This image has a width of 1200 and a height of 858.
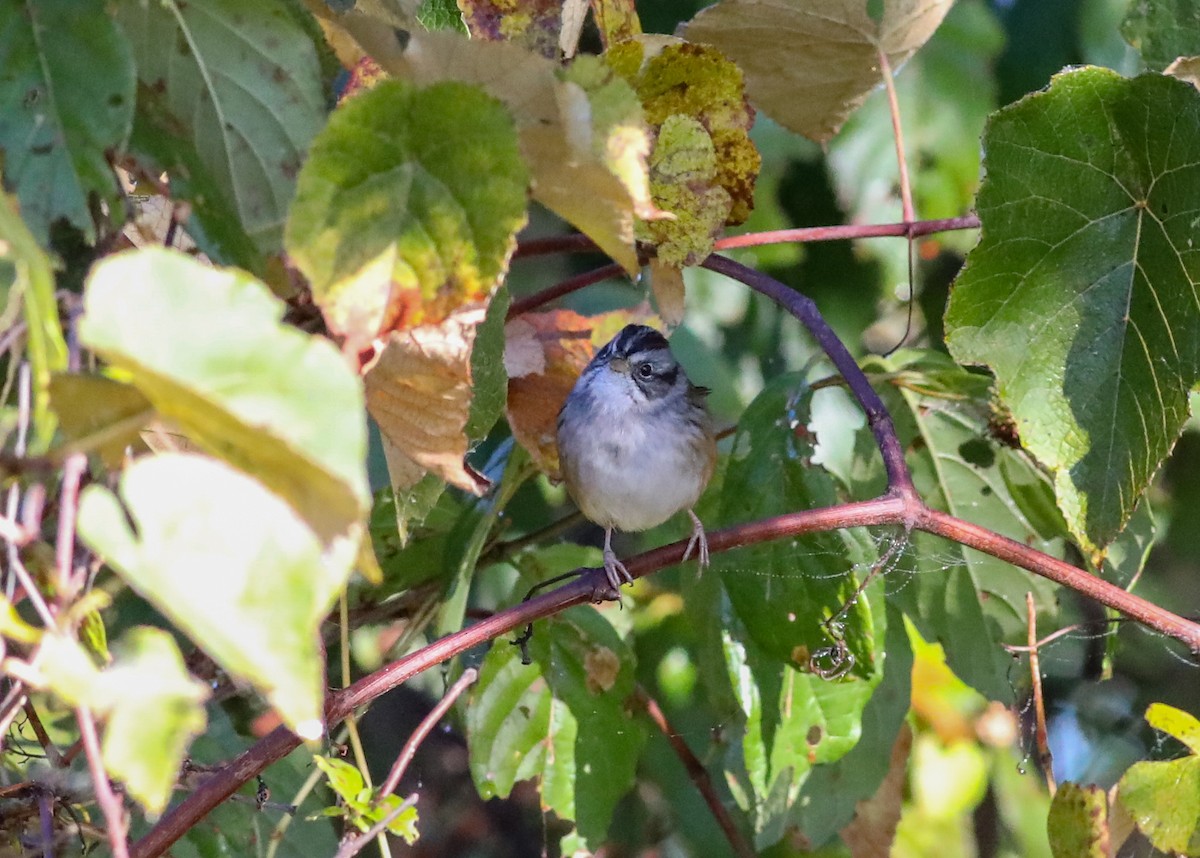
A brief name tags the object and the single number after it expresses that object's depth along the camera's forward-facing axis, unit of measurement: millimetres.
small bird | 6698
